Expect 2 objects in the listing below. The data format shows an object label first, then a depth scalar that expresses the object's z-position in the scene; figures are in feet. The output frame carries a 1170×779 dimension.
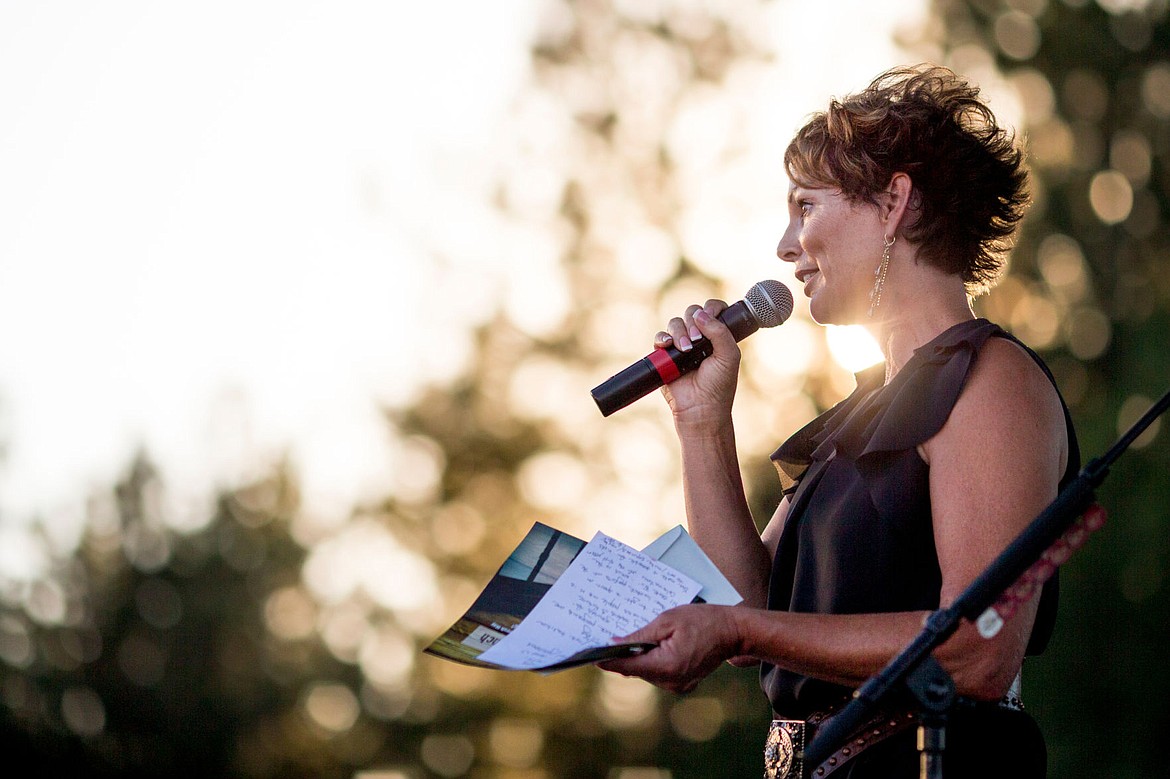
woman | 15.06
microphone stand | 14.43
